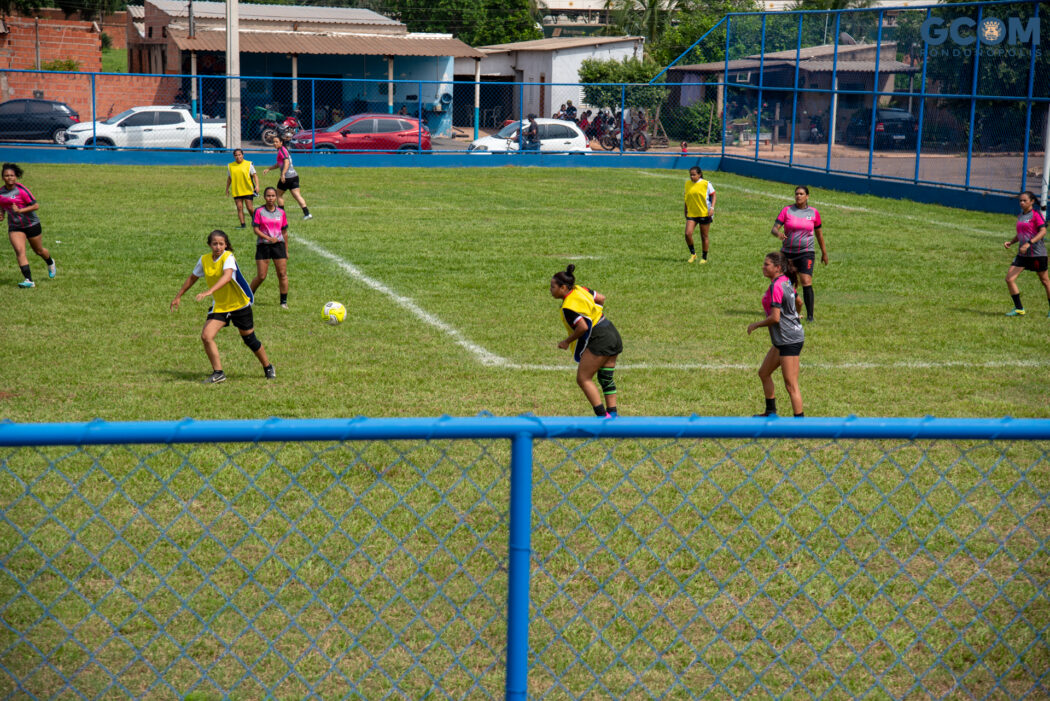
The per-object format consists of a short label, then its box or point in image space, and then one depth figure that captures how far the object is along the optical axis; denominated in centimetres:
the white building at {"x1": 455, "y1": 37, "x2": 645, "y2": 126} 5541
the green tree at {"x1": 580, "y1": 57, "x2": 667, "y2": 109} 5581
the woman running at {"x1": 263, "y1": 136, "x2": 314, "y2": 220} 2431
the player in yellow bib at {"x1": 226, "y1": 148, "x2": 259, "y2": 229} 2273
